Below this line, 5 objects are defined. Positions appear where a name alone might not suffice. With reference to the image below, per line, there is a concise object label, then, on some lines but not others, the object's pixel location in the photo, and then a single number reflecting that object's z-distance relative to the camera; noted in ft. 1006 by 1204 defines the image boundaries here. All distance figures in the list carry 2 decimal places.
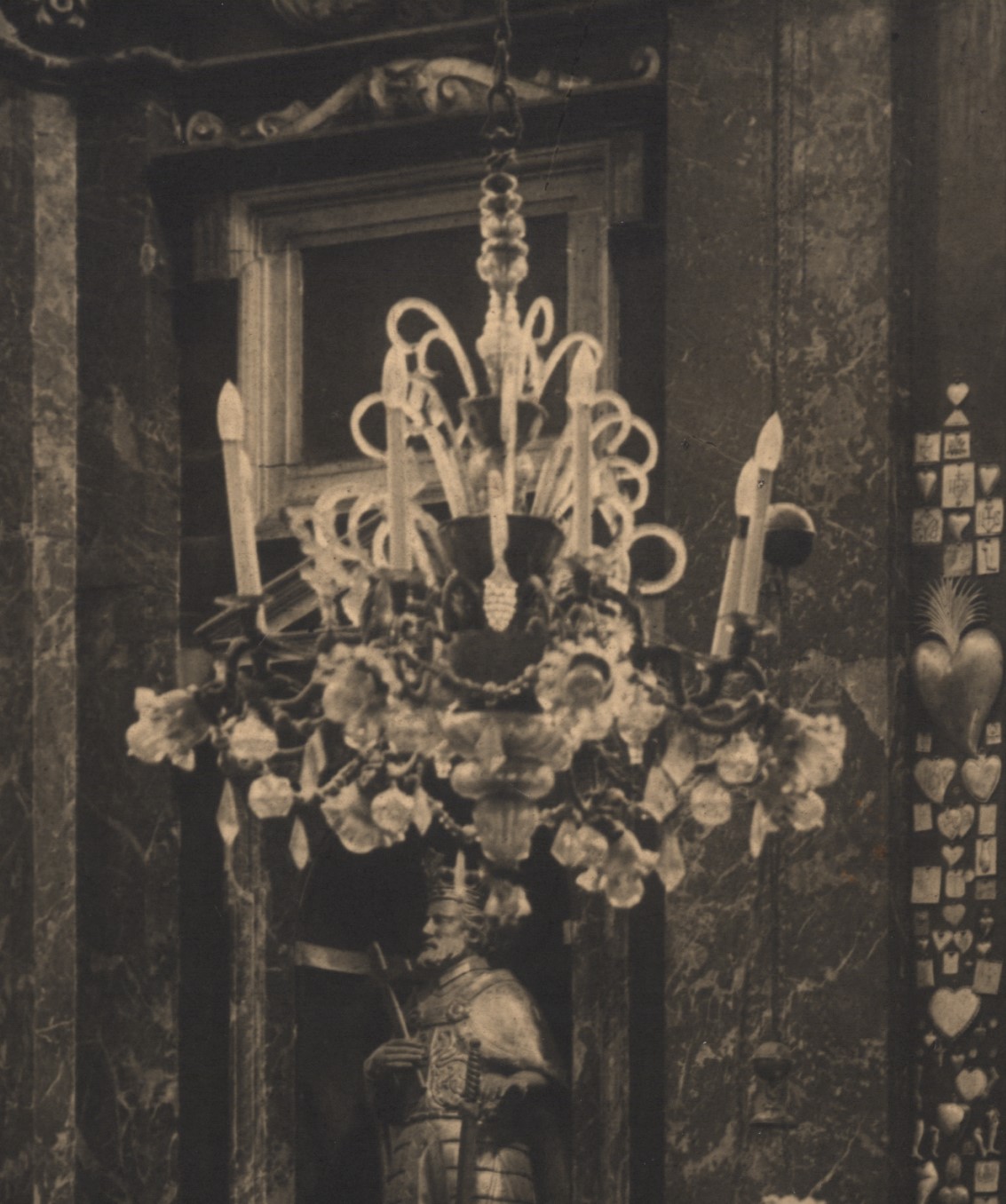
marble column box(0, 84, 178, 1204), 27.63
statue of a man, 25.73
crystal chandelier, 18.13
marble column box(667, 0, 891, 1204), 25.12
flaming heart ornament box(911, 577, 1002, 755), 25.04
